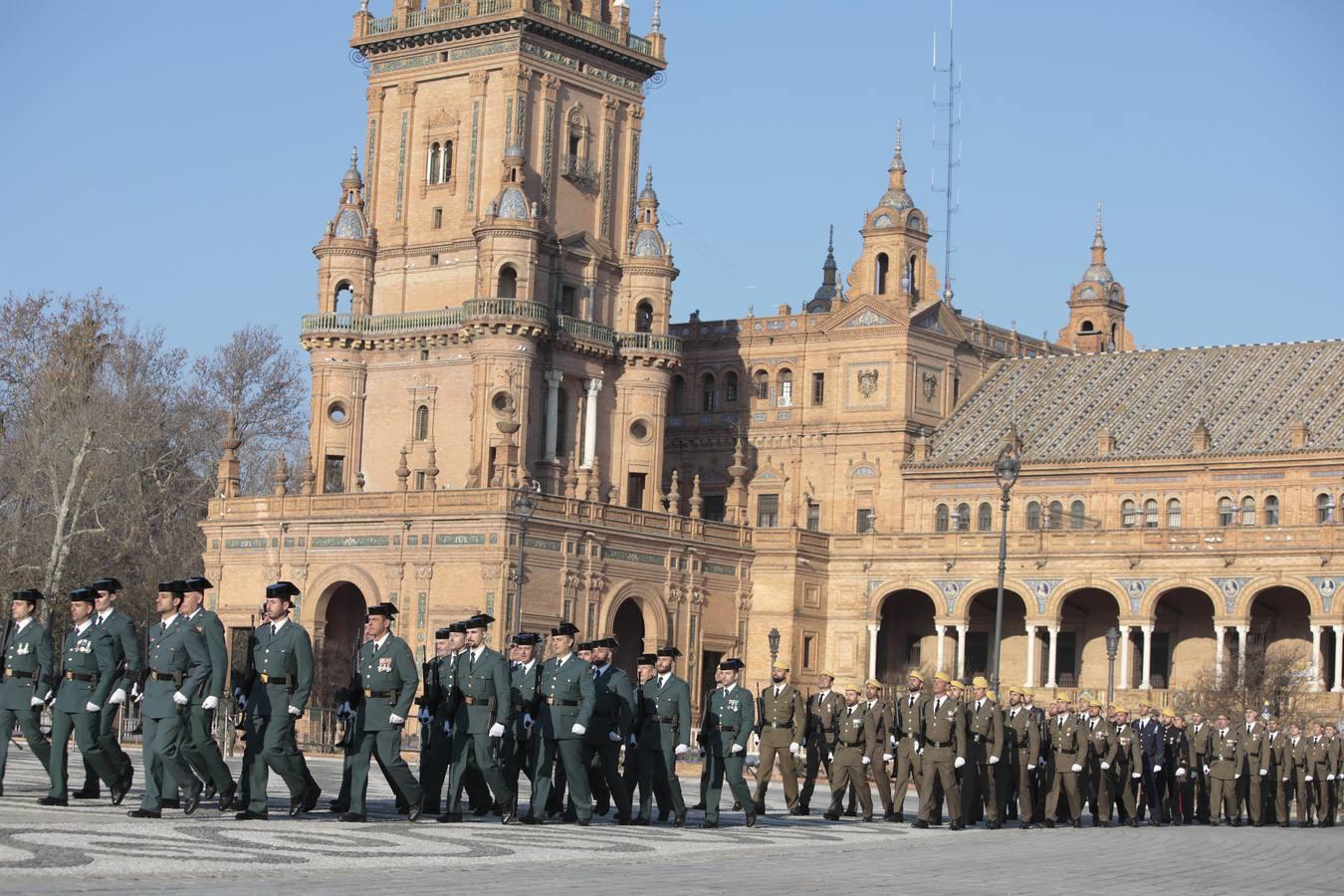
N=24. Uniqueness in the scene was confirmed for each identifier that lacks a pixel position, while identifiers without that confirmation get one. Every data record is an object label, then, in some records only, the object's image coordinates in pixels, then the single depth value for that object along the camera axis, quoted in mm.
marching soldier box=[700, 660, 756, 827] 28734
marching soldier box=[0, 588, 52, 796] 23953
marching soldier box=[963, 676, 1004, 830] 32094
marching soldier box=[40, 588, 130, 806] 23641
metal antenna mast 85481
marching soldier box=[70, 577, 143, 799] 23984
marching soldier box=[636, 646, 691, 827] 27781
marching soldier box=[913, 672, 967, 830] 31266
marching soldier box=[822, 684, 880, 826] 31812
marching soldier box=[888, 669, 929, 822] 31719
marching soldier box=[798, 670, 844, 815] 32812
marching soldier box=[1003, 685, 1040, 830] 33219
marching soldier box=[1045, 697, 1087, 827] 34125
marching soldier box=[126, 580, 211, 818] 22969
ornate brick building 69875
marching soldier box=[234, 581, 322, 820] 23438
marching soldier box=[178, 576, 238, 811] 23250
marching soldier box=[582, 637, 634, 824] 27016
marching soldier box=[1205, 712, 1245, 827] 39531
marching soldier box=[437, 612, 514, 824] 25328
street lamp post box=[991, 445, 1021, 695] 48125
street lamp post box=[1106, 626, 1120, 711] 60241
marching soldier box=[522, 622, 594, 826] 25922
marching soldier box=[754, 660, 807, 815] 32344
